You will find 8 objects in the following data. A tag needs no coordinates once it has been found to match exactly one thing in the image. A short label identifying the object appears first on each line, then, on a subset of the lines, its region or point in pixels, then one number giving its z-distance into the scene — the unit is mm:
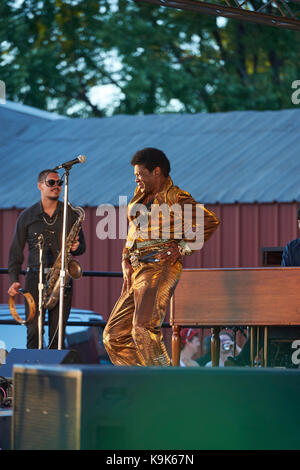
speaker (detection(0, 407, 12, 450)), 9406
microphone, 13570
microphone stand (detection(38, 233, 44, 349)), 14883
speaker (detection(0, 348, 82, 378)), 11500
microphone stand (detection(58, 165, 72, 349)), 14180
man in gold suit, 11812
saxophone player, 15484
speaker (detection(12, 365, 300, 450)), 6773
